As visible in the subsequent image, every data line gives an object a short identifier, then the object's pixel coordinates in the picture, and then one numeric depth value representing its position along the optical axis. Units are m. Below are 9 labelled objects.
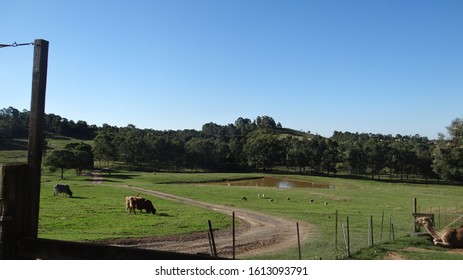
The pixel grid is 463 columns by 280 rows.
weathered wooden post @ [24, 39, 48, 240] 3.90
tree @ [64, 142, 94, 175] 87.25
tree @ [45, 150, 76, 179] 81.19
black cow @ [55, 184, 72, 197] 45.36
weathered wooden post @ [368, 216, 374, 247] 19.57
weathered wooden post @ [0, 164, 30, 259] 3.66
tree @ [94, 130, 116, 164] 114.94
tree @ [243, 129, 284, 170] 136.46
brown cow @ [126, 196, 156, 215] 34.06
